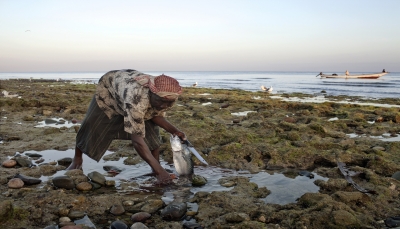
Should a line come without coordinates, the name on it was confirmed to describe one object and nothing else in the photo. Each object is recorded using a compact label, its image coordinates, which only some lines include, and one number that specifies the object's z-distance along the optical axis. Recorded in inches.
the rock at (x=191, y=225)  115.1
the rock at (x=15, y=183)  147.1
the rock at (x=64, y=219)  117.0
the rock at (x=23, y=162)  183.8
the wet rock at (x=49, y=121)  328.5
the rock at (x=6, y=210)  111.0
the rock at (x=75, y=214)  120.8
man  137.9
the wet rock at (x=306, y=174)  172.6
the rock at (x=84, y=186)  149.3
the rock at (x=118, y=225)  111.9
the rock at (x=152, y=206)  127.9
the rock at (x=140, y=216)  119.3
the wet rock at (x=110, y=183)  157.6
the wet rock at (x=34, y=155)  207.8
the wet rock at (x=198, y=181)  161.0
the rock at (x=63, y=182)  147.8
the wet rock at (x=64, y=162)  195.0
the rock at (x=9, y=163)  180.5
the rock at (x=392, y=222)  114.1
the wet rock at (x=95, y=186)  153.6
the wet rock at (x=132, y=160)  200.1
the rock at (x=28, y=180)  152.5
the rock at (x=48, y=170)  173.3
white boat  1532.5
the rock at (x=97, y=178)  157.5
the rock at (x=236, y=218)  116.3
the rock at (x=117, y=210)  125.6
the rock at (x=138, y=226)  110.3
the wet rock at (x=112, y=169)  183.4
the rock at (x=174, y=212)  122.6
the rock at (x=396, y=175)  160.6
